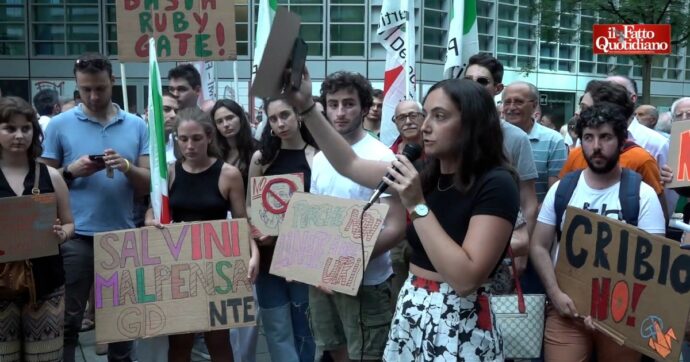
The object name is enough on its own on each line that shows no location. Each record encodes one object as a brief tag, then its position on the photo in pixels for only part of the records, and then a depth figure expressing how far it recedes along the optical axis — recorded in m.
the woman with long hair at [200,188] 4.72
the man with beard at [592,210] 3.79
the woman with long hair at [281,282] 4.87
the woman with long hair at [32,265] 4.28
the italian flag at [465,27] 6.12
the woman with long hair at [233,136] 5.70
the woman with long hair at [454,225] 2.70
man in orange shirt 4.32
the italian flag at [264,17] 6.76
